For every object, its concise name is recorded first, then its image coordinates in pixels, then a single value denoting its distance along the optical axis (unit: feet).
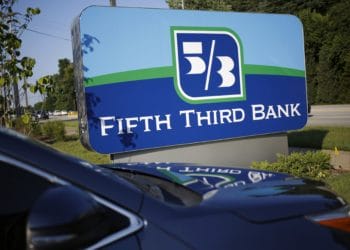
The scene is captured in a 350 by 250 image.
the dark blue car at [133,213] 4.93
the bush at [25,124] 17.92
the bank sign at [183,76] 21.80
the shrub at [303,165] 25.29
